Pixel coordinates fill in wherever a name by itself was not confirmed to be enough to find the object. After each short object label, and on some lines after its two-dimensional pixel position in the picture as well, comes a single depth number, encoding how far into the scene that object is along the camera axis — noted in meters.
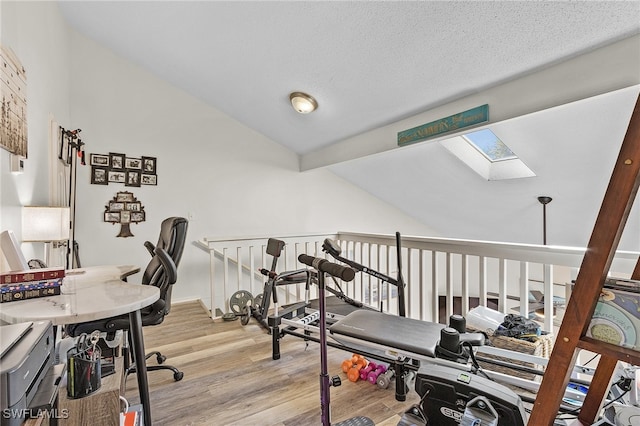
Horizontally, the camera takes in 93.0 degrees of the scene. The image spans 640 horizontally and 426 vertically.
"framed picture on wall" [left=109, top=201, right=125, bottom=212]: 3.64
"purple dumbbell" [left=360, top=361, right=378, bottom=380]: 2.07
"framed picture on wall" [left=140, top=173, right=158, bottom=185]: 3.78
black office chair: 1.65
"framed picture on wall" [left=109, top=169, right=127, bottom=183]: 3.64
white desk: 1.12
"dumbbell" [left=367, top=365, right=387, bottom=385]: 2.02
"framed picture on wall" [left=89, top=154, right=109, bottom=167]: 3.55
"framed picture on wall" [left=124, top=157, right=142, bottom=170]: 3.71
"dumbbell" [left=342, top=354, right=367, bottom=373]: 2.14
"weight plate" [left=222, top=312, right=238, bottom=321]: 3.18
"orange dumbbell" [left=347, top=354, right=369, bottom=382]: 2.06
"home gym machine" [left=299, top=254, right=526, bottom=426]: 1.10
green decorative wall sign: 2.21
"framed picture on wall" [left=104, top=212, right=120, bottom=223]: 3.62
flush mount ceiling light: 3.02
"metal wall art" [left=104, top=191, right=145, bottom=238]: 3.64
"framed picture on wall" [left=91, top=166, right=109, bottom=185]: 3.56
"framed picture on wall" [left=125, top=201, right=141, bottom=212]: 3.71
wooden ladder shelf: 0.69
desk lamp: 1.70
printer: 0.67
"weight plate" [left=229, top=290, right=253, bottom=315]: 3.25
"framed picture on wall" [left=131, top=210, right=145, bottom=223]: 3.74
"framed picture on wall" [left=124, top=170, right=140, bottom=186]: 3.71
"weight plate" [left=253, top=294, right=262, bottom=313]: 3.18
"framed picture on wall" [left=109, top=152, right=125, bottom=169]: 3.64
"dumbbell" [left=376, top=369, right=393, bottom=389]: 1.97
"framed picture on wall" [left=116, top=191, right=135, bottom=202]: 3.67
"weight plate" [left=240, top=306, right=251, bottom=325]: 3.05
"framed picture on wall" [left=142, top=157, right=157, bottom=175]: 3.79
